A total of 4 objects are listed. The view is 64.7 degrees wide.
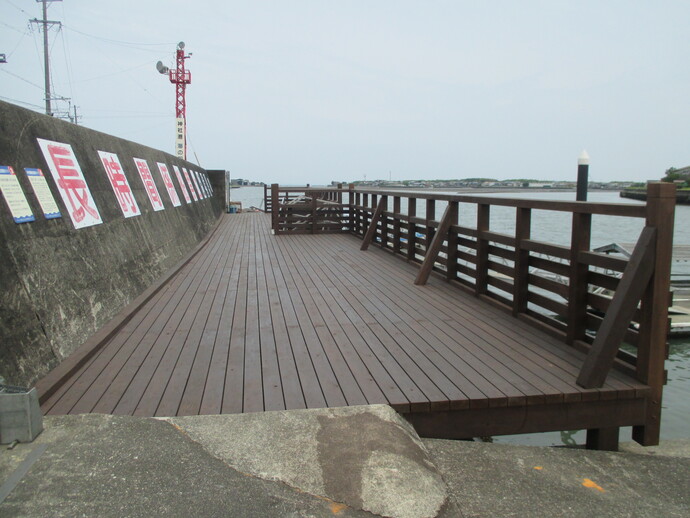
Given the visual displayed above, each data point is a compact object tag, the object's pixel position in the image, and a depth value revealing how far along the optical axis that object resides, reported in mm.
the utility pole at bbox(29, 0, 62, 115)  24209
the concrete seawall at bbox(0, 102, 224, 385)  2887
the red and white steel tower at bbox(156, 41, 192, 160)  35472
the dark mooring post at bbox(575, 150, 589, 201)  5152
